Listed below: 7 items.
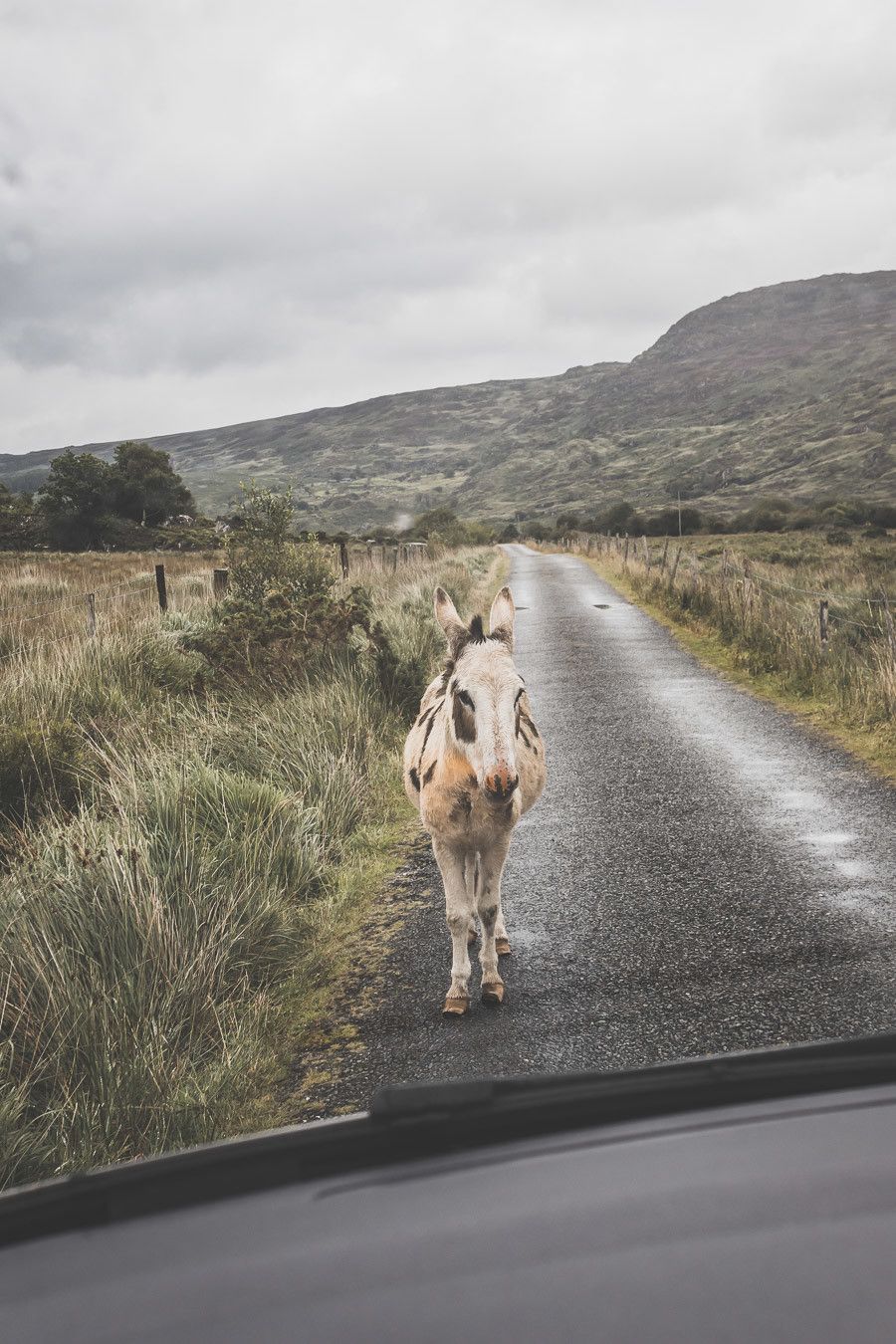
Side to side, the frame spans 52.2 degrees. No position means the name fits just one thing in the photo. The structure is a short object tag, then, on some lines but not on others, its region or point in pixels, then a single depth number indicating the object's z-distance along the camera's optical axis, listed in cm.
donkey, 357
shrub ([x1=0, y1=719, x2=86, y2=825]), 655
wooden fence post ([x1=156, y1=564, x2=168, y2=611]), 1544
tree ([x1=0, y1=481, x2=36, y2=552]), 5503
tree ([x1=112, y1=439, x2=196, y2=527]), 6469
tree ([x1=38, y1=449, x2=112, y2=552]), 5803
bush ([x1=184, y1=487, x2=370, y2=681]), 968
